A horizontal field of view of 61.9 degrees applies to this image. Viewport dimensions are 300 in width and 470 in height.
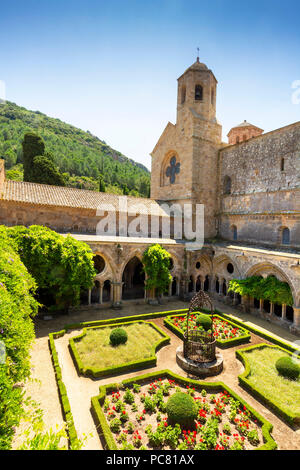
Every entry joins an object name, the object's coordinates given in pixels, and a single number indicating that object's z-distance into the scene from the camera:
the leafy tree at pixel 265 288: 16.19
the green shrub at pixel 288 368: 10.49
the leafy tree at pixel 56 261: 14.33
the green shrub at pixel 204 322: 13.72
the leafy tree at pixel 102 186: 51.79
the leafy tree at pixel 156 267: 19.28
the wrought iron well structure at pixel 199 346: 11.40
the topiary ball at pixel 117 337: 12.72
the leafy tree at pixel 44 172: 36.88
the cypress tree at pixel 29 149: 39.09
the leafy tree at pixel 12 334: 4.25
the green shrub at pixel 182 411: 7.59
